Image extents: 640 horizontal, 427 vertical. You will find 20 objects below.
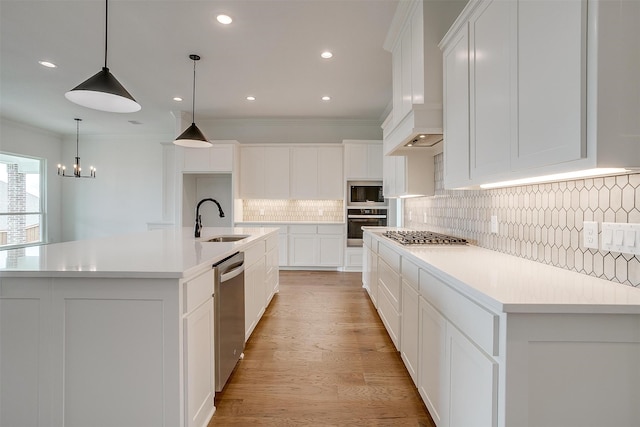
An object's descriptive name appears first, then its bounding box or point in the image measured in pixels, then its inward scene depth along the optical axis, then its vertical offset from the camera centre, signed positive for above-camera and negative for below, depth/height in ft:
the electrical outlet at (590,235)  4.47 -0.33
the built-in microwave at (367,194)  19.49 +1.03
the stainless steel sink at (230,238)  10.38 -0.94
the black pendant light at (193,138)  11.75 +2.70
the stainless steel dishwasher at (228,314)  6.38 -2.33
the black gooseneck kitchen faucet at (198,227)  9.75 -0.54
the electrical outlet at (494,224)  7.17 -0.29
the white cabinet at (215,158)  19.56 +3.23
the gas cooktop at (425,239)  8.19 -0.77
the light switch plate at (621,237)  3.88 -0.33
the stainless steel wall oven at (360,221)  19.43 -0.64
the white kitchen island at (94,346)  4.74 -2.09
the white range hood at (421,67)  7.65 +3.79
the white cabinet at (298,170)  20.03 +2.57
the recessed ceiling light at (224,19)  9.82 +6.04
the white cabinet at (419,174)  11.40 +1.35
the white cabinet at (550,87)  3.24 +1.55
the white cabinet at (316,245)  19.75 -2.18
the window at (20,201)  21.16 +0.58
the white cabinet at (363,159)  19.38 +3.18
